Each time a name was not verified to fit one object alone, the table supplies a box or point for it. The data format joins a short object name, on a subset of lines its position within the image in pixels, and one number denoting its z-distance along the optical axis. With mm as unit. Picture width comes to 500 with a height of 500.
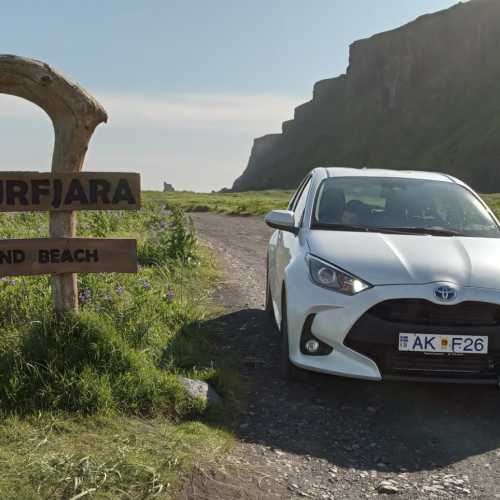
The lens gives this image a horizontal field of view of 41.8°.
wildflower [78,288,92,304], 5712
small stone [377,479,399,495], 3758
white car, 4531
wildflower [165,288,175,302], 6596
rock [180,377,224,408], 4652
